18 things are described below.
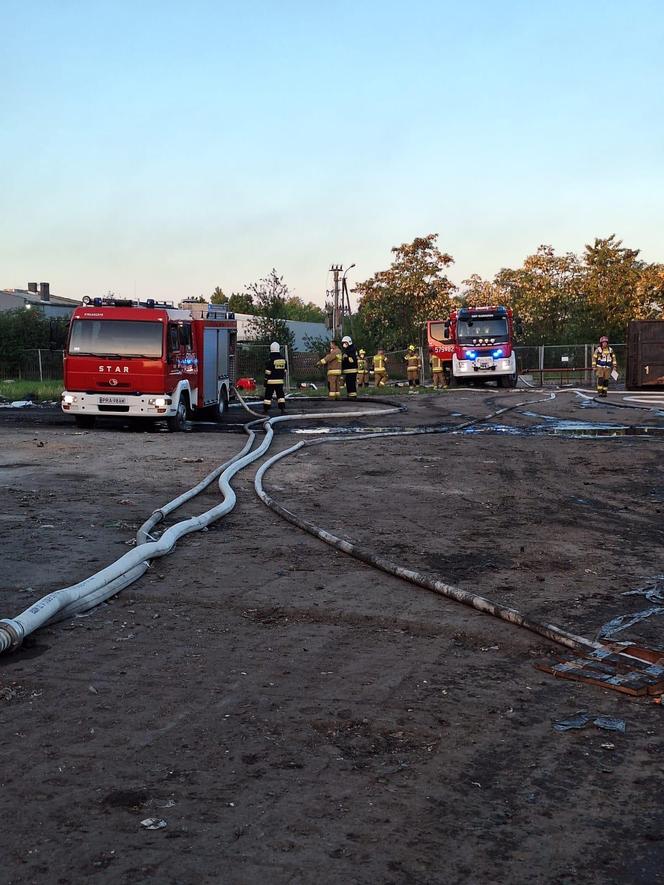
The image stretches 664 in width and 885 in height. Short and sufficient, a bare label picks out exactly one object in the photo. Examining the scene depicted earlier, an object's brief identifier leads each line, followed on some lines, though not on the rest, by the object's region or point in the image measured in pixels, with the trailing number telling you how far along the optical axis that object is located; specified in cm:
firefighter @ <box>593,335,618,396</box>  2823
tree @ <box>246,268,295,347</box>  4116
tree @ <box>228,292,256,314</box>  8290
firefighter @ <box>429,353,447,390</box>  3606
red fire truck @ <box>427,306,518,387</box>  3512
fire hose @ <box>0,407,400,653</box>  491
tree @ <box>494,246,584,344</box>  5472
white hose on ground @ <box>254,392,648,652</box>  512
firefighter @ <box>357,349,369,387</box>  3611
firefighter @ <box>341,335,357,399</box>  2594
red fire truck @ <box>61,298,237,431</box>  1733
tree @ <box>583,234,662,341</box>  5097
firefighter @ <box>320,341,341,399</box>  2606
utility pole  5050
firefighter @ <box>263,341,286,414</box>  2197
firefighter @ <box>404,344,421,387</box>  3531
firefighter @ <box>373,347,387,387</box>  3481
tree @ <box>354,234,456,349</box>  5341
